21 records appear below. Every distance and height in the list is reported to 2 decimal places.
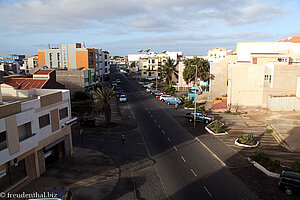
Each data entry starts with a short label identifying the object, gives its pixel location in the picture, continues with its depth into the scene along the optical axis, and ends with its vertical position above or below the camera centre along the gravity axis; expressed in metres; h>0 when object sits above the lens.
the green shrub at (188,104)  49.22 -7.39
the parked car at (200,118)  37.12 -7.74
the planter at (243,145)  26.30 -8.56
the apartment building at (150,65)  105.75 +2.08
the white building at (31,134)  15.69 -5.28
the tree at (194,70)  61.19 +0.02
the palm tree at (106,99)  33.50 -4.39
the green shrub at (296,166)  19.33 -8.12
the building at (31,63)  118.38 +2.67
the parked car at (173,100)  54.06 -7.21
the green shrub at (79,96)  55.44 -6.58
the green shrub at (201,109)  45.66 -7.76
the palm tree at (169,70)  78.62 -0.10
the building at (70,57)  77.88 +3.98
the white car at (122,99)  57.92 -7.52
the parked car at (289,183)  16.56 -8.10
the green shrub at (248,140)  26.85 -8.21
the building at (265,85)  41.31 -2.60
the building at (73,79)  59.42 -2.67
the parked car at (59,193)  14.15 -7.84
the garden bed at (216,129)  31.34 -8.26
